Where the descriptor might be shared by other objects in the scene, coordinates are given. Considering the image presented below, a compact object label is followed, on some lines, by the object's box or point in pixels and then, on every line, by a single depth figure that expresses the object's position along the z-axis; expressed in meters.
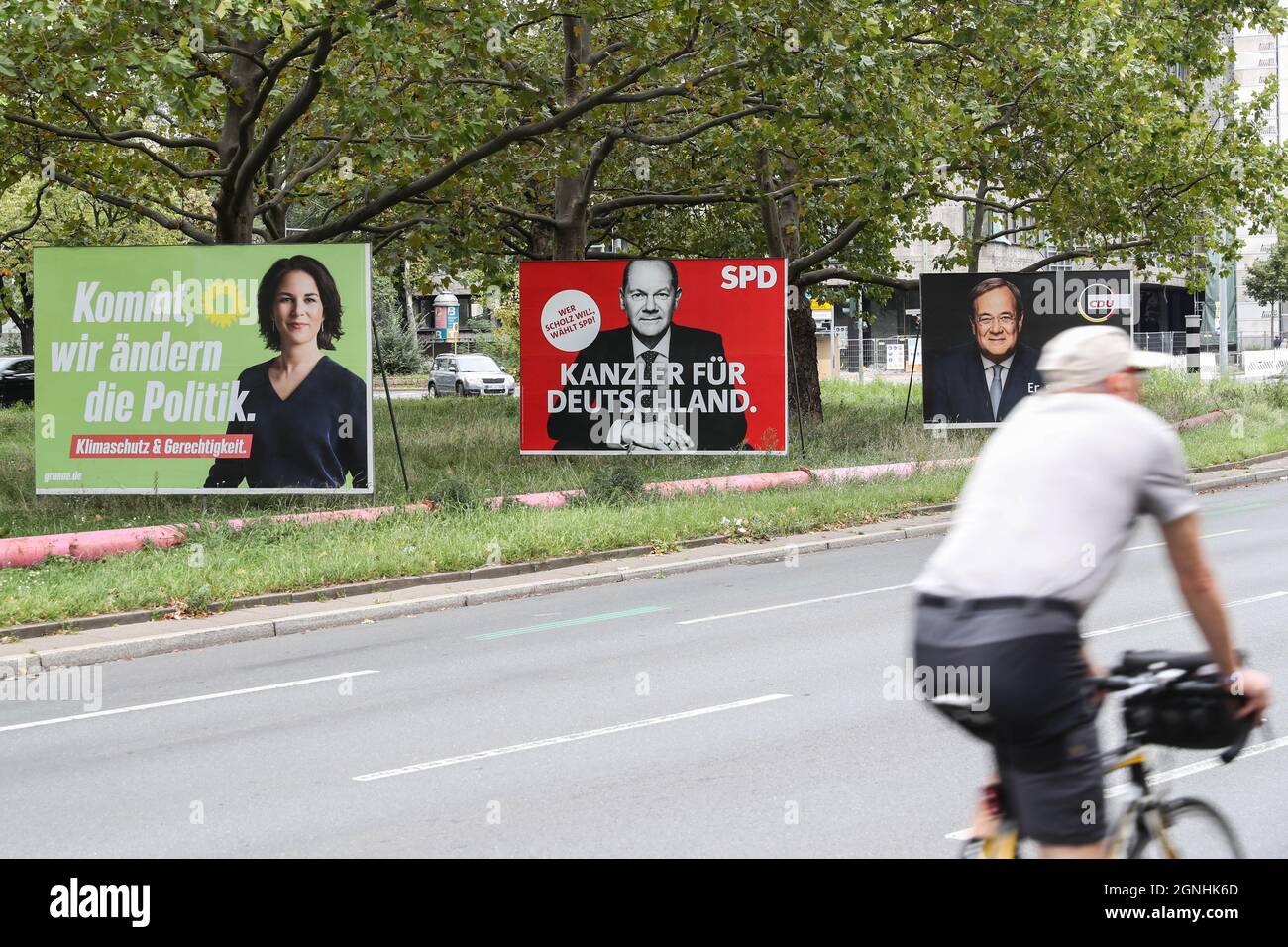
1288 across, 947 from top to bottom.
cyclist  3.53
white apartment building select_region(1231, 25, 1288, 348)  82.06
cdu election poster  24.33
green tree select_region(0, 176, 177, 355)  24.67
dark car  42.28
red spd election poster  20.94
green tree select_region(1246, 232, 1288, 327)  80.31
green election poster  17.38
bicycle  3.71
